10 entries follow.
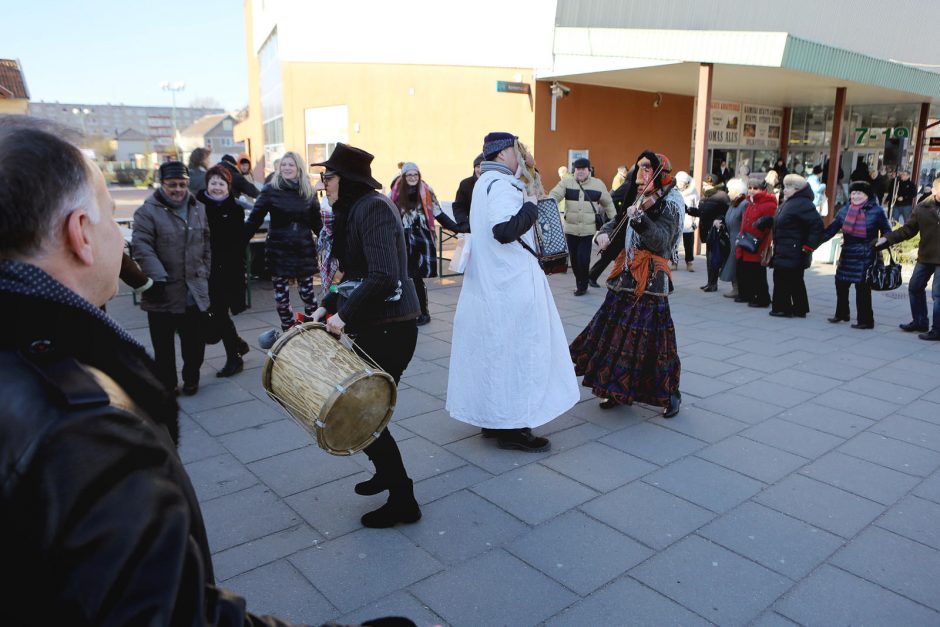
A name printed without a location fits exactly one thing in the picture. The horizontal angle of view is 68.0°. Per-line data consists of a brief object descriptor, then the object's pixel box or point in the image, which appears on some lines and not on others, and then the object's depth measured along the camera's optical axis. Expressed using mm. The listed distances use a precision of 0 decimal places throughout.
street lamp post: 46750
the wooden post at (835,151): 15781
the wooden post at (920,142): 19203
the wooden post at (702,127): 12664
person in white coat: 4246
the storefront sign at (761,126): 19656
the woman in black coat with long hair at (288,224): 6609
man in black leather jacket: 899
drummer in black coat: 3305
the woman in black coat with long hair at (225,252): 6148
